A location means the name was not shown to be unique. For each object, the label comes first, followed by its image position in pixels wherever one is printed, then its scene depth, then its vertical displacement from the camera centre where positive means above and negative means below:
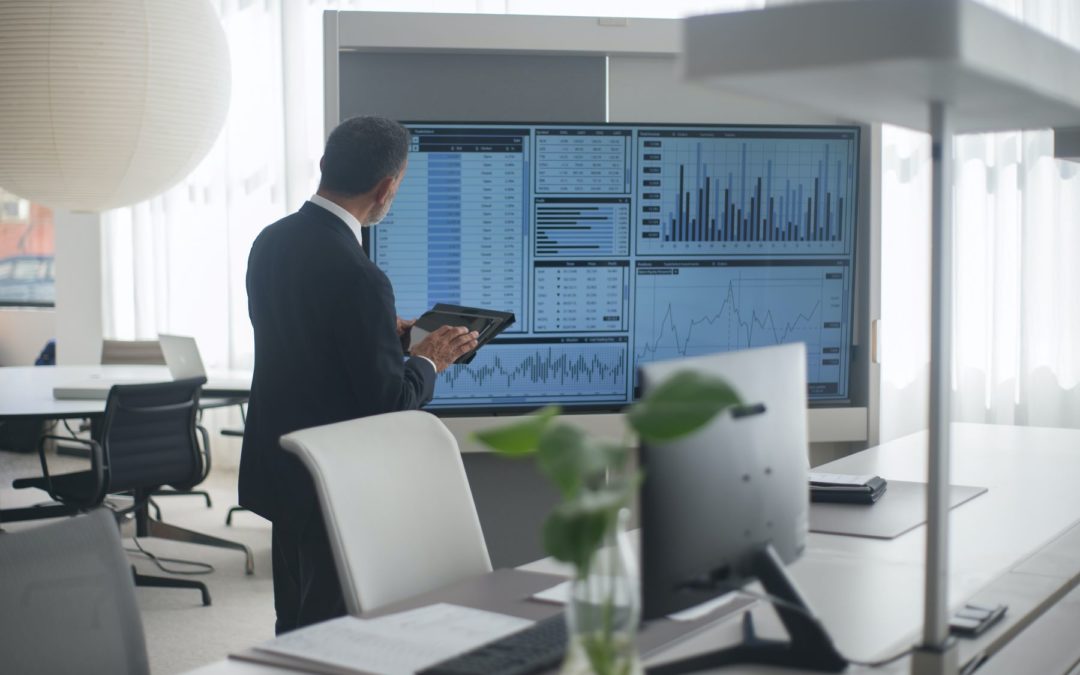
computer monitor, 1.28 -0.27
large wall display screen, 3.47 +0.12
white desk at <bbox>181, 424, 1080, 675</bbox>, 1.58 -0.48
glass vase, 0.94 -0.28
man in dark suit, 2.46 -0.12
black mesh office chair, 4.09 -0.61
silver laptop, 4.58 -0.31
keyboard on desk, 1.38 -0.46
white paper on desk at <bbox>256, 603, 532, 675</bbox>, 1.46 -0.48
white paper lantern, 4.18 +0.73
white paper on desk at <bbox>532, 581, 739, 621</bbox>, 1.65 -0.48
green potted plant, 0.89 -0.17
